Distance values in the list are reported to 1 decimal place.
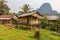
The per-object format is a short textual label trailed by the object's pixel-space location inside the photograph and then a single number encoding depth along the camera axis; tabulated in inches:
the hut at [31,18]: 463.7
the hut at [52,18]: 586.2
